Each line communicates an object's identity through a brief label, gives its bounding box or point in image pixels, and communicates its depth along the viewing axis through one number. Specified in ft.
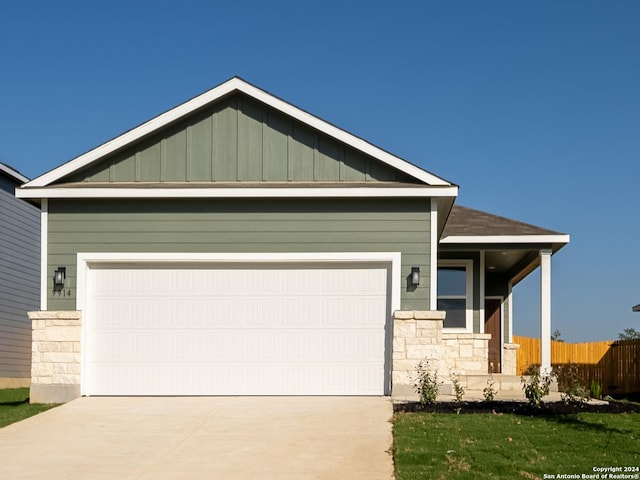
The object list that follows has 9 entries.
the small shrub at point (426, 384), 40.52
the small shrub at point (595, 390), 49.88
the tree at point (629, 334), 193.64
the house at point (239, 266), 44.88
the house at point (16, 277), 71.36
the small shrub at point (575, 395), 41.11
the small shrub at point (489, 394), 41.75
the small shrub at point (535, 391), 40.11
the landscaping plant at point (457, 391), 41.19
